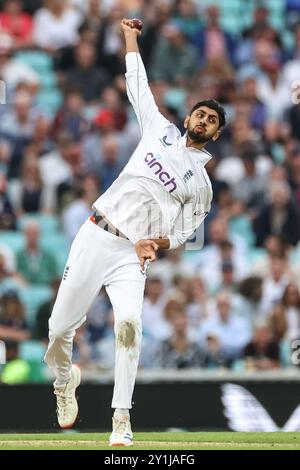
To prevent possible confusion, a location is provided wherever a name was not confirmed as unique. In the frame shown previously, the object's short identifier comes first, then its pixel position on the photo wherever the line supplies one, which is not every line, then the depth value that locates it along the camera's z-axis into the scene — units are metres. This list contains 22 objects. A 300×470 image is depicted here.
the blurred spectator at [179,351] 13.68
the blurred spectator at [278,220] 16.14
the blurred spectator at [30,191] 16.00
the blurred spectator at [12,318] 14.33
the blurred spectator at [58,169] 16.14
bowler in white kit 9.53
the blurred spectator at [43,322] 14.39
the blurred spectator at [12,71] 17.23
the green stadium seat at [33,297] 14.80
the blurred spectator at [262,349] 14.05
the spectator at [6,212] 15.74
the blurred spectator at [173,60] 17.94
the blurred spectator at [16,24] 17.97
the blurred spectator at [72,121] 16.80
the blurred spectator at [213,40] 18.28
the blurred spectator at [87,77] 17.44
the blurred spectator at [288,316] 14.37
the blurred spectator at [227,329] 14.27
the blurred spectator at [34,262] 15.30
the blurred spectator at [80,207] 15.71
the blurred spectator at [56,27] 17.95
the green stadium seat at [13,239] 15.59
